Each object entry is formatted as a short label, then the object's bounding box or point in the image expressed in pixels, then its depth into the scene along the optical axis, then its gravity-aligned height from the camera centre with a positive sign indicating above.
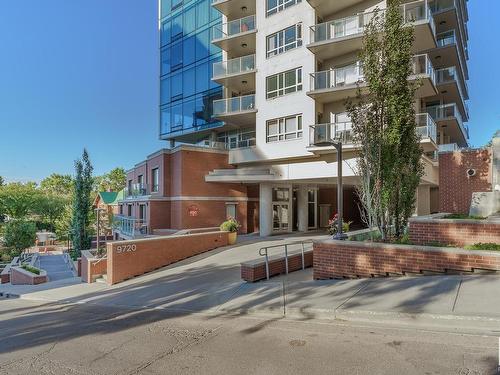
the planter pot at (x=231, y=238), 20.33 -1.93
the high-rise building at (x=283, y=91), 20.81 +7.60
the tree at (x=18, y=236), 38.09 -3.25
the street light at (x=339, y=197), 10.76 +0.16
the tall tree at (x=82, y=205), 32.12 -0.06
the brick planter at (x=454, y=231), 9.31 -0.80
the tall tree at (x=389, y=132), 10.62 +2.04
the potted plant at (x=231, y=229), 20.39 -1.46
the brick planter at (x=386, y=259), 8.12 -1.39
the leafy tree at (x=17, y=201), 55.34 +0.58
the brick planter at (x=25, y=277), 20.83 -4.28
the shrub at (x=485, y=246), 8.56 -1.08
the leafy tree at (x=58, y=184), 88.69 +5.00
